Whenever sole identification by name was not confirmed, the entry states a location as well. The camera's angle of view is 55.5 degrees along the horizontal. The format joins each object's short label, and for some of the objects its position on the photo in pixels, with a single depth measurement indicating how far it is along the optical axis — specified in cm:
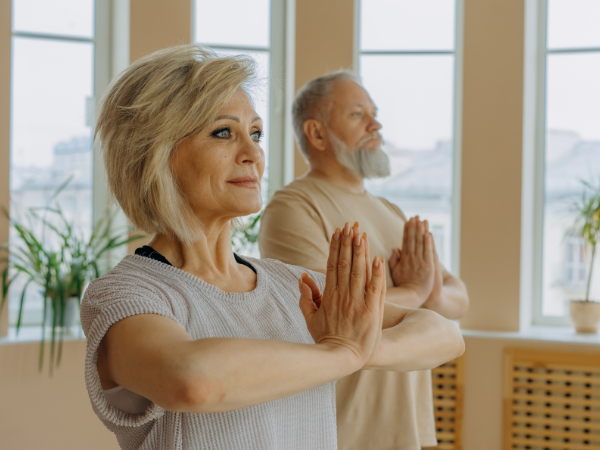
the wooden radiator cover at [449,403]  333
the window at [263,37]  382
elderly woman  79
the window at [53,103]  360
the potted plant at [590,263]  342
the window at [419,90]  383
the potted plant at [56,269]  315
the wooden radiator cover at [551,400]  321
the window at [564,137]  372
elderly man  178
